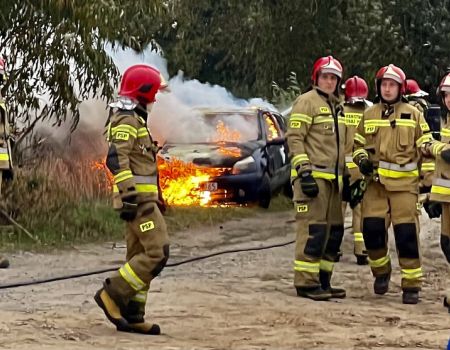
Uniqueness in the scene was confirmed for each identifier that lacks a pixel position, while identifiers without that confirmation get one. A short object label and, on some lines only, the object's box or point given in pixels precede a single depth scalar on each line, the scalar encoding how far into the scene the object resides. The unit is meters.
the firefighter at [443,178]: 11.77
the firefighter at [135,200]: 10.15
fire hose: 12.91
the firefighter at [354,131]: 14.22
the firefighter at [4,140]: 13.42
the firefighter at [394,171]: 12.72
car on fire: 20.50
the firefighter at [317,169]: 12.66
